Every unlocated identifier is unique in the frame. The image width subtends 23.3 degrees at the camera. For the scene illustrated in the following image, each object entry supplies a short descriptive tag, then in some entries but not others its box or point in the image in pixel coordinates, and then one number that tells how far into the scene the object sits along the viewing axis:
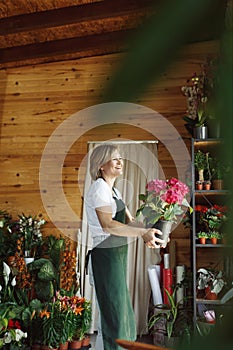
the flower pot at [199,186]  4.88
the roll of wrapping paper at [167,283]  5.40
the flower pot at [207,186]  4.82
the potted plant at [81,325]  4.86
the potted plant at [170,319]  4.95
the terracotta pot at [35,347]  4.65
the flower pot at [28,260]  5.64
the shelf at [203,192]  4.72
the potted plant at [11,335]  4.49
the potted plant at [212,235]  4.64
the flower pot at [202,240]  4.84
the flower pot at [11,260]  5.55
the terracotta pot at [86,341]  4.87
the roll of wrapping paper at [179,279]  5.38
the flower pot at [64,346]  4.62
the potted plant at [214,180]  4.65
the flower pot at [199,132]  4.86
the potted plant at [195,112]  4.88
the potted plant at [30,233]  5.77
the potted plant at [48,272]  5.41
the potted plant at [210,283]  4.78
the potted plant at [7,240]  5.79
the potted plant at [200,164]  4.84
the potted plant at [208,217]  4.77
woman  3.47
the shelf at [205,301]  4.72
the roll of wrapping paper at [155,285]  5.45
